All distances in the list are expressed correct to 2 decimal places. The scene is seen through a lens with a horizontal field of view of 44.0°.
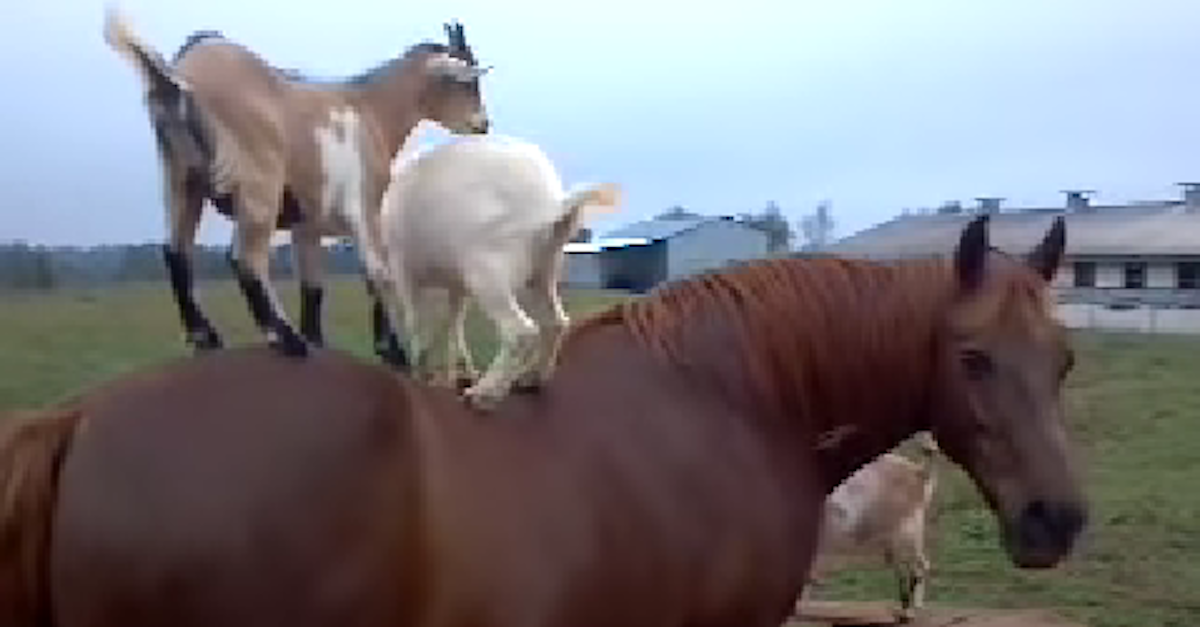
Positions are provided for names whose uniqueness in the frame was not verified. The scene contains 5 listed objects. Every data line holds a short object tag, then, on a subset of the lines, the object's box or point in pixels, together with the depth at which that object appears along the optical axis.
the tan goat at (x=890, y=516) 6.33
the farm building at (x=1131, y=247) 32.09
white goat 3.24
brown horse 1.90
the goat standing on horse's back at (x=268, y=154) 2.61
